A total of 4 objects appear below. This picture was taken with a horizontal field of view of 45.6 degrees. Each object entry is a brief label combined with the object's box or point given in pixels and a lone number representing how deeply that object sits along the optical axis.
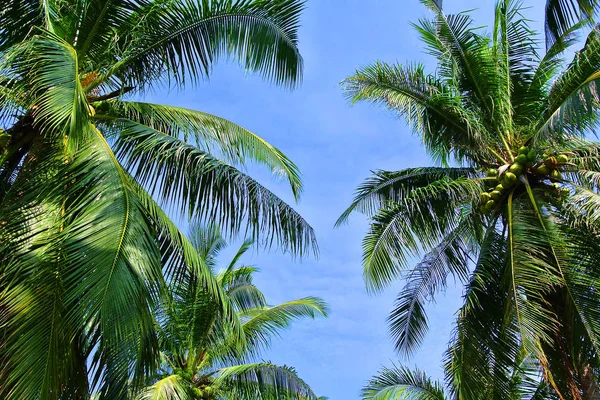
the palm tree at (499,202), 9.78
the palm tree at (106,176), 5.95
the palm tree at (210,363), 13.45
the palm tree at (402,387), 12.31
